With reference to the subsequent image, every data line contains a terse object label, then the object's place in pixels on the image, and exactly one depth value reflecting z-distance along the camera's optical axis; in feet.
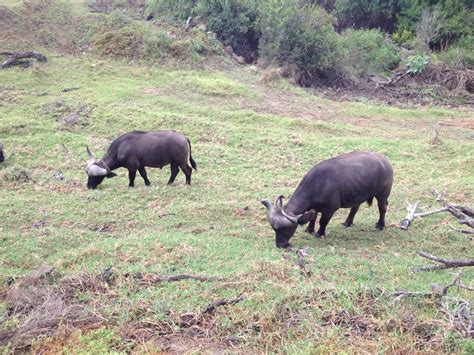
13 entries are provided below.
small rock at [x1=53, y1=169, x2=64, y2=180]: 42.90
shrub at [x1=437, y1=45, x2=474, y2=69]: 85.27
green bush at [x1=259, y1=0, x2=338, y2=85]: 80.71
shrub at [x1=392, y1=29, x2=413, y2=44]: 103.26
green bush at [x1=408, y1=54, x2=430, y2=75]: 84.94
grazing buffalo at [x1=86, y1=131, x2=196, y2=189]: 40.14
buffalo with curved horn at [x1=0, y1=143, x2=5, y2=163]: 45.70
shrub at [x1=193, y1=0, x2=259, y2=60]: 87.02
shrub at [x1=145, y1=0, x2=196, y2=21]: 91.35
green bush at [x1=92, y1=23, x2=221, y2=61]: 79.41
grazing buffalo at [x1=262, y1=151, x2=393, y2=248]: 28.86
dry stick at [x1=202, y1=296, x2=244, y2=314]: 20.64
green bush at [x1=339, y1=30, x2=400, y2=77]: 85.52
